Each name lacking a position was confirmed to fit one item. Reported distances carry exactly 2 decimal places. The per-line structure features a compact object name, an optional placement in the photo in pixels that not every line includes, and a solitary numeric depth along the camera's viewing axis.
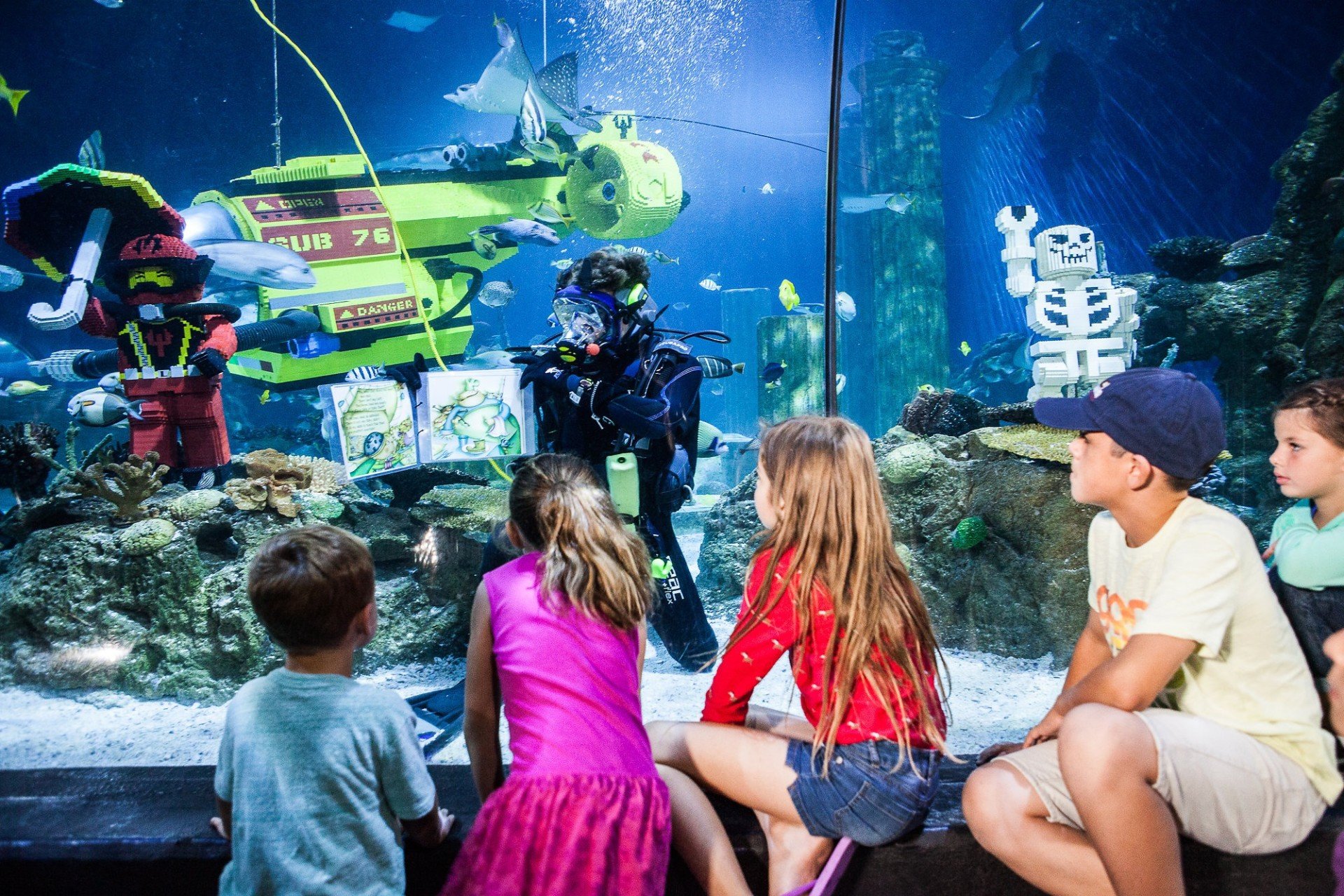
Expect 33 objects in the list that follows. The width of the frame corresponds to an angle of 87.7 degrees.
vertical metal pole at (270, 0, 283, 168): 5.55
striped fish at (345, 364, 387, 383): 4.20
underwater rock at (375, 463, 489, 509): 4.33
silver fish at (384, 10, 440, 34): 6.16
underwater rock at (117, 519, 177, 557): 3.59
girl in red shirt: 1.42
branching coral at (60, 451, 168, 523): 3.68
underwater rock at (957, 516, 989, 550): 4.08
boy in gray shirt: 1.23
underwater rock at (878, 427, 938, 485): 4.32
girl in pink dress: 1.28
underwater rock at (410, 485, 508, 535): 3.99
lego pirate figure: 3.89
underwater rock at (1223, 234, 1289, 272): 5.37
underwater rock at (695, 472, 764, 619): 5.23
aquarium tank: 3.64
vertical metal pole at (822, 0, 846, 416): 2.46
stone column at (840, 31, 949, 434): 8.85
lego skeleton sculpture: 4.38
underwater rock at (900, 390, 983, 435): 4.73
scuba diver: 3.01
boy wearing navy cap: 1.27
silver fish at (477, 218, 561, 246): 5.14
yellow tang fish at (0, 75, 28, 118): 5.23
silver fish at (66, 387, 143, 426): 4.09
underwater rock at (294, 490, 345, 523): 4.01
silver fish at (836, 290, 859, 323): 8.31
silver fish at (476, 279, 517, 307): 5.69
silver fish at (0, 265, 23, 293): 5.59
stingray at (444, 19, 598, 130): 5.66
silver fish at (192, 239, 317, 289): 4.35
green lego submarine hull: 4.68
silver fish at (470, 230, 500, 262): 5.18
